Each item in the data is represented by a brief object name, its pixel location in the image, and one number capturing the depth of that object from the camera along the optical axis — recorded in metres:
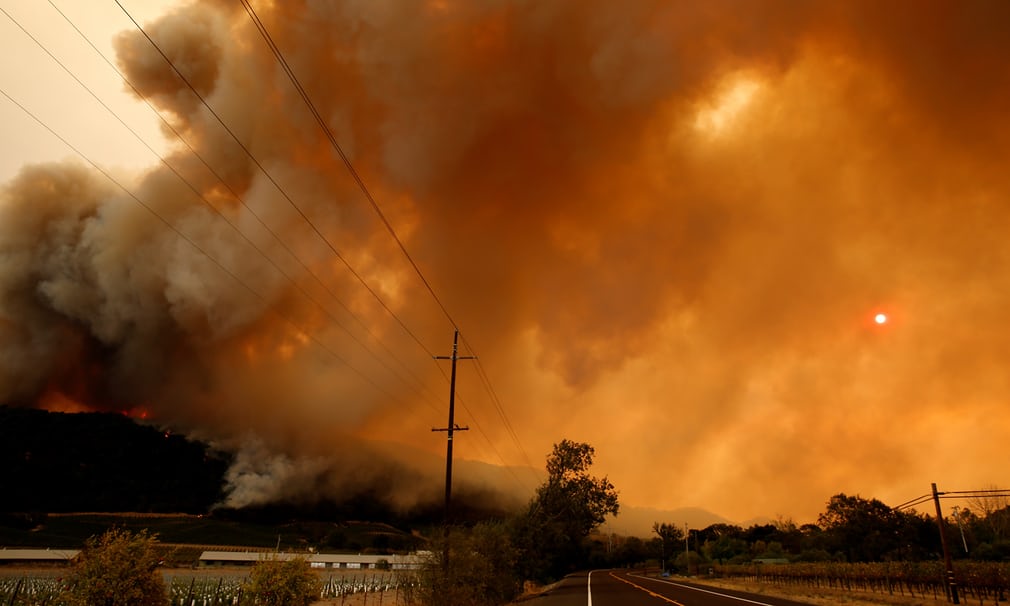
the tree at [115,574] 13.08
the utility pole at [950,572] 30.99
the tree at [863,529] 97.38
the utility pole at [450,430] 26.22
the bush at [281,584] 17.75
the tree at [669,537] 161.88
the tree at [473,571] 23.94
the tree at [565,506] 60.94
